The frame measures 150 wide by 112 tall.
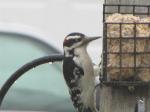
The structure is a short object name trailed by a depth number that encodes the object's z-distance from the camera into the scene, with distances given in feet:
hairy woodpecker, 27.40
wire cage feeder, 24.63
